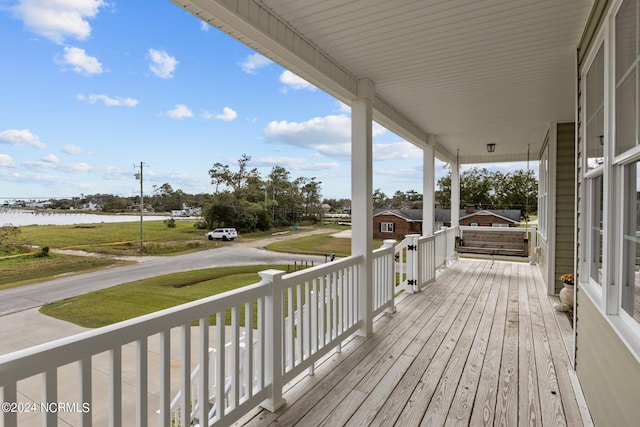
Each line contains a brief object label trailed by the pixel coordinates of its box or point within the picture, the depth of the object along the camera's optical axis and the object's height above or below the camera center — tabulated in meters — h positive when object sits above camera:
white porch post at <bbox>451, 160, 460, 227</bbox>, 8.06 +0.35
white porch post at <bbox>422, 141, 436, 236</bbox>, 5.93 +0.33
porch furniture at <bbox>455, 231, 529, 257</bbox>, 6.95 -0.73
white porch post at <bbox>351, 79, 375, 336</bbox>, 3.35 +0.23
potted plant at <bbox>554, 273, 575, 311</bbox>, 4.09 -1.06
